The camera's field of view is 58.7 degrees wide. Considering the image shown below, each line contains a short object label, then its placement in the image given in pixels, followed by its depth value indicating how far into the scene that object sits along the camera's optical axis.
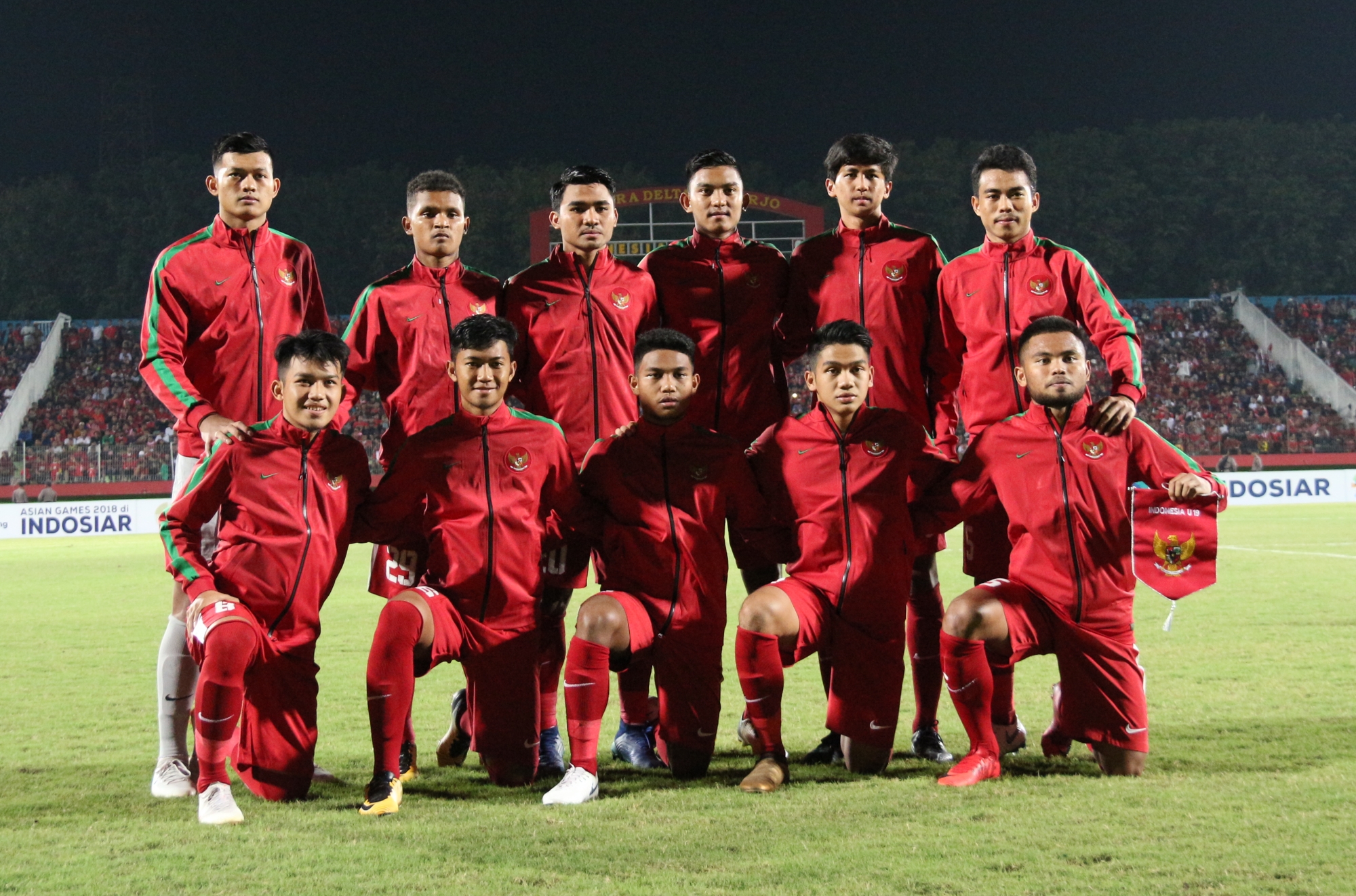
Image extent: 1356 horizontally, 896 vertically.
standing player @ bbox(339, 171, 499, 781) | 4.58
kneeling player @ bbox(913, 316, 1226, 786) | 4.05
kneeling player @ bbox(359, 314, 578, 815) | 4.09
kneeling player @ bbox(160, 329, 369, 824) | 3.91
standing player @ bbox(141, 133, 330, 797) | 4.27
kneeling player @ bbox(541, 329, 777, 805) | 4.20
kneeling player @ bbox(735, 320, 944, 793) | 4.09
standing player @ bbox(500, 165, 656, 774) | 4.65
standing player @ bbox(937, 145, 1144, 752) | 4.55
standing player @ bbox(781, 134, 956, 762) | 4.75
